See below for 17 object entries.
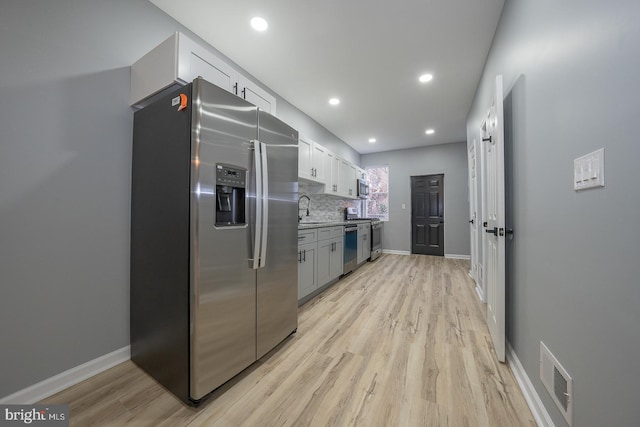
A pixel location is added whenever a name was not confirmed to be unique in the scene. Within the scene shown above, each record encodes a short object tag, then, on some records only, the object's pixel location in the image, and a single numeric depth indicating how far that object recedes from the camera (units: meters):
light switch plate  0.83
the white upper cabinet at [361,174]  5.71
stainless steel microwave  5.77
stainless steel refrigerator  1.37
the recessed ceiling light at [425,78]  2.98
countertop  2.82
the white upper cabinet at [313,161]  3.51
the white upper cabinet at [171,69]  1.64
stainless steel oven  5.39
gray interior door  6.01
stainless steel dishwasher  4.03
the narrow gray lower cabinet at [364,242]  4.67
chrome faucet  4.06
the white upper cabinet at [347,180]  4.88
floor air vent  1.01
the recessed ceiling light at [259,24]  2.10
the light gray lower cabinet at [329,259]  3.23
